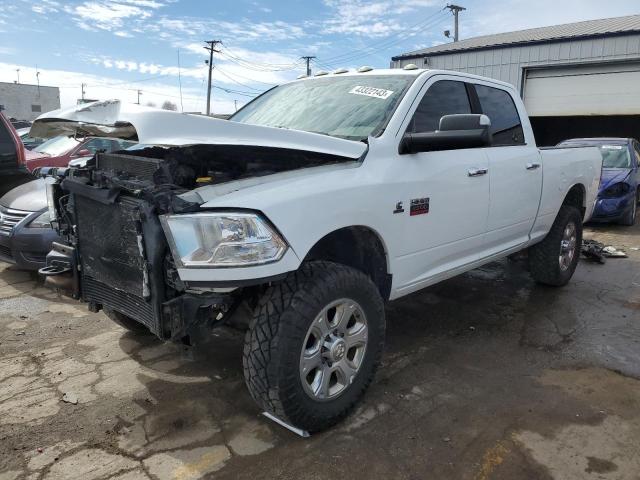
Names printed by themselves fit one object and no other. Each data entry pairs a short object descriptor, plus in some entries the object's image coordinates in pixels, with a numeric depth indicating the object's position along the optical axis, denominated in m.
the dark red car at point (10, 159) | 6.31
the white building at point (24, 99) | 65.12
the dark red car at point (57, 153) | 7.82
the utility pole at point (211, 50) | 45.03
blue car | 9.43
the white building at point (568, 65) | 16.22
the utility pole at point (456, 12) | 38.50
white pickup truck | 2.36
